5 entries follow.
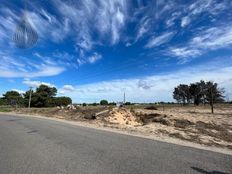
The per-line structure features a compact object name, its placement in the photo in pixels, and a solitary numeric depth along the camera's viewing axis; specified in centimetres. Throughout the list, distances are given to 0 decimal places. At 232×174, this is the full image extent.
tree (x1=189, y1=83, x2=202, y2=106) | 5453
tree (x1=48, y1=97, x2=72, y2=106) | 5542
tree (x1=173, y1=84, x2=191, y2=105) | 5938
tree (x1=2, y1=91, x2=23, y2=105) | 6617
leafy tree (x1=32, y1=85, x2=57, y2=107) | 5365
